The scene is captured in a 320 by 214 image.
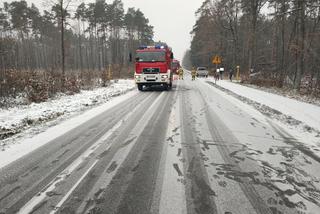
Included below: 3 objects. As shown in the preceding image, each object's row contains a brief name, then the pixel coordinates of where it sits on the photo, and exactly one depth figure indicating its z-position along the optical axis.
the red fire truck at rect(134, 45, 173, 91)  21.44
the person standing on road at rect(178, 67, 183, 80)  39.72
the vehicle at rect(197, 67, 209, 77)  49.22
